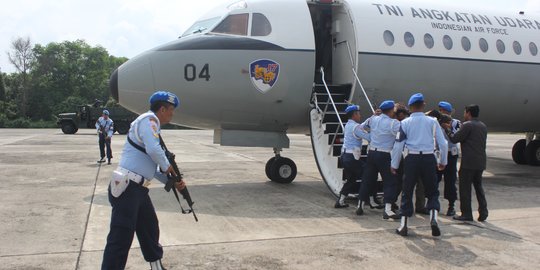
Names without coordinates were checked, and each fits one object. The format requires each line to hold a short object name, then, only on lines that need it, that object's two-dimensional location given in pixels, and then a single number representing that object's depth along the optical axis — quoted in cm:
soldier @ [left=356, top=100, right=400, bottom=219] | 686
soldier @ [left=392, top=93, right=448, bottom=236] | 605
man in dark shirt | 687
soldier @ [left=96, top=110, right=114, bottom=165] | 1478
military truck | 3516
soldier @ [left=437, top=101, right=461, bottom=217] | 732
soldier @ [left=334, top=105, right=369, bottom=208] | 759
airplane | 871
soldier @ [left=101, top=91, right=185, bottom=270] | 384
